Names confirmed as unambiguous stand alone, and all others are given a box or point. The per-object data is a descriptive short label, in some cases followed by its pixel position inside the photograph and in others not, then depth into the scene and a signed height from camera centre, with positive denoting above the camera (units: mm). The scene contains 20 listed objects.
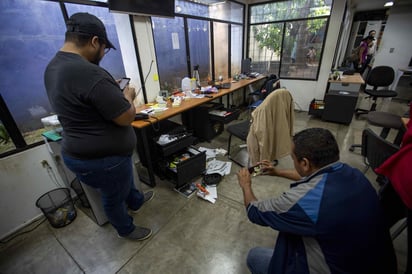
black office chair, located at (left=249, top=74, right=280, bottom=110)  3271 -634
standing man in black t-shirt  931 -263
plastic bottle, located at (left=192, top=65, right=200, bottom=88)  3240 -338
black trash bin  1688 -1265
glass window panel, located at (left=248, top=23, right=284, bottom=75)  4250 +70
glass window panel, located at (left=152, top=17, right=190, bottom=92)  2643 +61
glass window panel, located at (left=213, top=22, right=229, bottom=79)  3742 +83
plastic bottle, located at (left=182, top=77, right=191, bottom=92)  3041 -463
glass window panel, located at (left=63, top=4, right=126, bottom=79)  1928 +171
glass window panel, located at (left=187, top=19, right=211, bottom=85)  3162 +138
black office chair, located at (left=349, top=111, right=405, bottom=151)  2279 -908
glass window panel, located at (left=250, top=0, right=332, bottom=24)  3629 +756
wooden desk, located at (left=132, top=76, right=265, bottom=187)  1850 -624
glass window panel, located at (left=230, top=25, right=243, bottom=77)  4299 +76
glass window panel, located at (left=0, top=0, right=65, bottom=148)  1486 +61
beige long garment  1812 -744
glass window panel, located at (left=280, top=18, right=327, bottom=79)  3820 +3
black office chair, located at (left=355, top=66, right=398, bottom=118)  3609 -673
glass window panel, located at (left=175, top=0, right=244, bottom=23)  2902 +742
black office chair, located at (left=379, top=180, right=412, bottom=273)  1206 -987
